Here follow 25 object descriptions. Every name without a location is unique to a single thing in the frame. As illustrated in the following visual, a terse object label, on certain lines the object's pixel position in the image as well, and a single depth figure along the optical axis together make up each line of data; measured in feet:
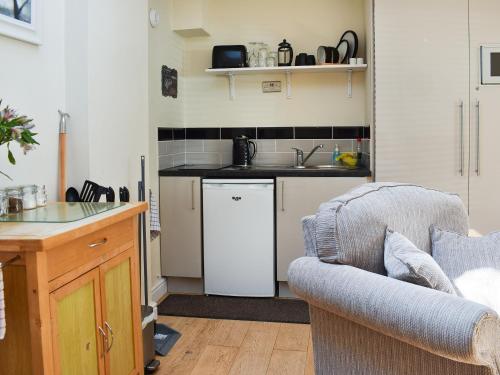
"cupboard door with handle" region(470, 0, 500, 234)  12.92
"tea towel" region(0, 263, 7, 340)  5.16
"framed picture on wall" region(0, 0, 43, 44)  7.38
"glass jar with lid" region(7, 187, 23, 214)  6.81
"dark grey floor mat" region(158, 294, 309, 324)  12.21
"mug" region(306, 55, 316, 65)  14.23
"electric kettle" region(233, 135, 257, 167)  14.76
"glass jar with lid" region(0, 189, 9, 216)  6.56
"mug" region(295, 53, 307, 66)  14.25
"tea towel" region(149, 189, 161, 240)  11.15
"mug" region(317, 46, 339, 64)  14.11
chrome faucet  14.84
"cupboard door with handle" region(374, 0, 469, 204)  12.97
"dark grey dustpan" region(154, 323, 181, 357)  10.19
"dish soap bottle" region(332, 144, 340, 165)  14.75
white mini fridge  13.21
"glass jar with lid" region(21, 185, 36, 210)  7.05
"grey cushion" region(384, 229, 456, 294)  5.75
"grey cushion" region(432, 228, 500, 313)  6.57
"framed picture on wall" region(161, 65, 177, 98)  13.77
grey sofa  4.80
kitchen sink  14.02
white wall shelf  14.01
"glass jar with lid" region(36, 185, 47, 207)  7.32
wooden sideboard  5.45
